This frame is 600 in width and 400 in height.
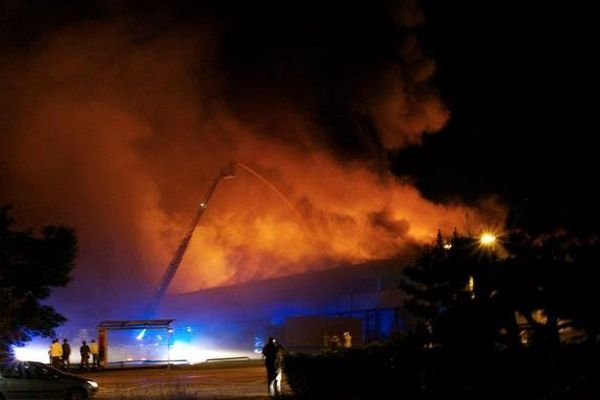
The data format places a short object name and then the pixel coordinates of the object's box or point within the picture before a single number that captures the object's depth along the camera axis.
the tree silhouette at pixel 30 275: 36.21
